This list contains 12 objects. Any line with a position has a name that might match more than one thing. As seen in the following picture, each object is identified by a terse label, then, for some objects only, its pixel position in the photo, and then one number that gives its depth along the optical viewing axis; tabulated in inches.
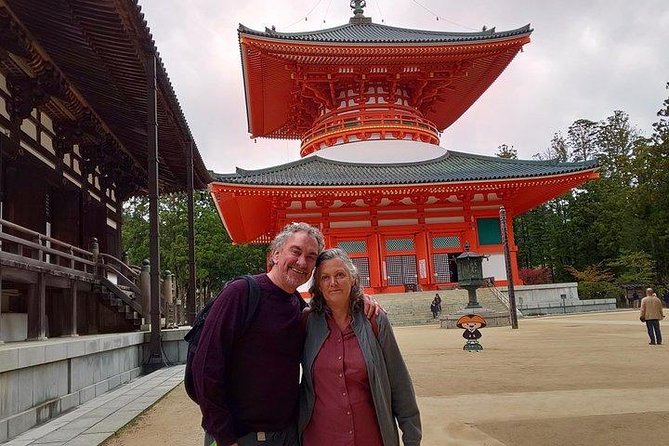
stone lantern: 745.6
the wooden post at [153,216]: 372.2
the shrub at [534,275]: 1555.1
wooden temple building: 311.3
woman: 98.3
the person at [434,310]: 826.2
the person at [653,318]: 440.8
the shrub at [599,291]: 1302.9
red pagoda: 919.7
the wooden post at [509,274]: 663.8
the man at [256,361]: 91.3
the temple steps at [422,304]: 829.2
